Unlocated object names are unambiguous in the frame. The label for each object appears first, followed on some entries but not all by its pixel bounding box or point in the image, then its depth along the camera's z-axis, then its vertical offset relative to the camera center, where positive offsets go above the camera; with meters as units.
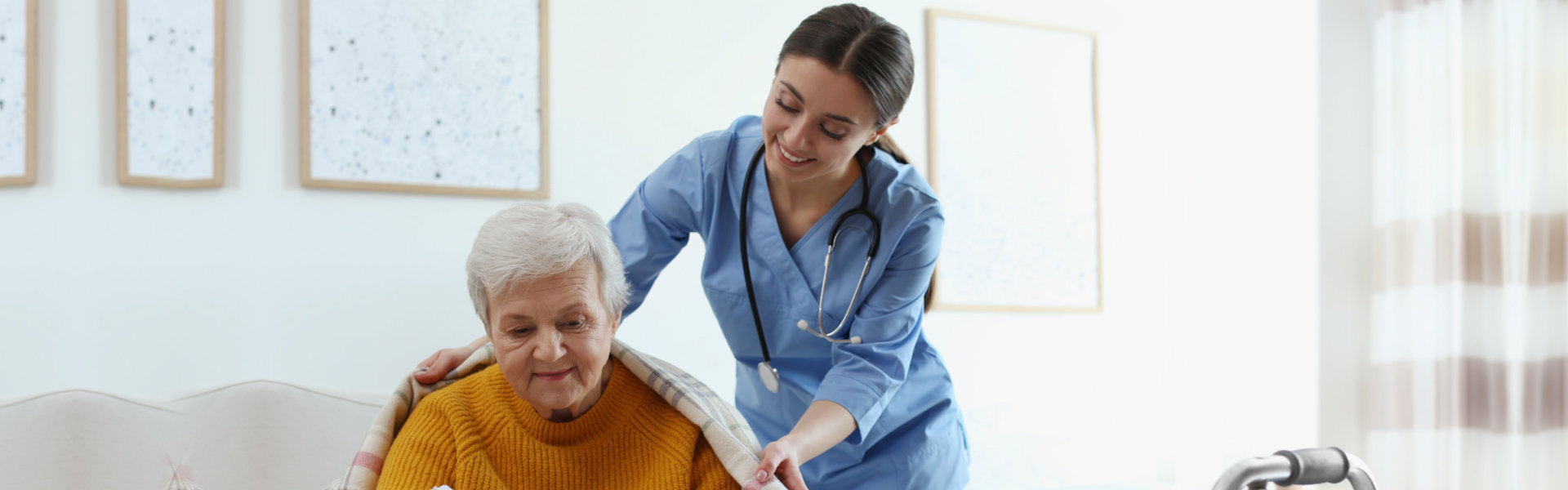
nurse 1.60 -0.07
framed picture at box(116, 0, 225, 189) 2.03 +0.31
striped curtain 2.42 -0.04
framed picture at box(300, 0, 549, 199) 2.15 +0.32
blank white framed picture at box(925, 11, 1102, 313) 2.78 +0.21
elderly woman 1.31 -0.21
